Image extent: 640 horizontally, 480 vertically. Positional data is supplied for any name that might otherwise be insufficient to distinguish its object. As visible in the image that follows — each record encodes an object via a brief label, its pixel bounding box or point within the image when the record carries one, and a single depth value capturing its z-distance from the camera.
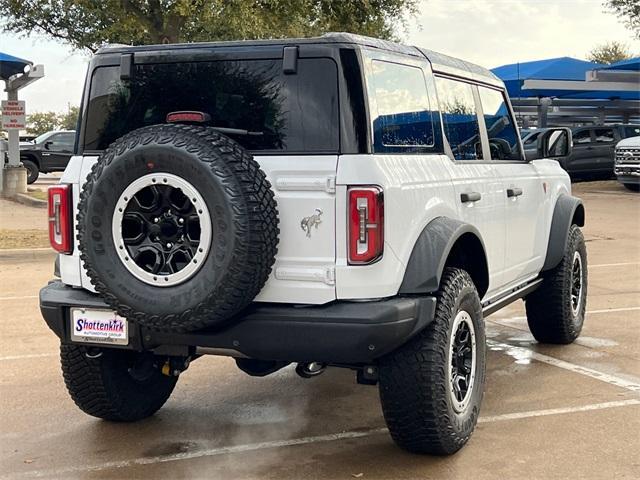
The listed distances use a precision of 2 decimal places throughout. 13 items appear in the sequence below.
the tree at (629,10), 25.91
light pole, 20.72
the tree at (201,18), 15.36
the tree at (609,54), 65.81
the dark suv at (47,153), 26.67
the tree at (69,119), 100.88
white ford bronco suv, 3.70
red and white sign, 19.98
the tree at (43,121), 122.31
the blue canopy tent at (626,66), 23.45
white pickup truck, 21.23
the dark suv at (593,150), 24.25
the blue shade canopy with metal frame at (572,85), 23.75
